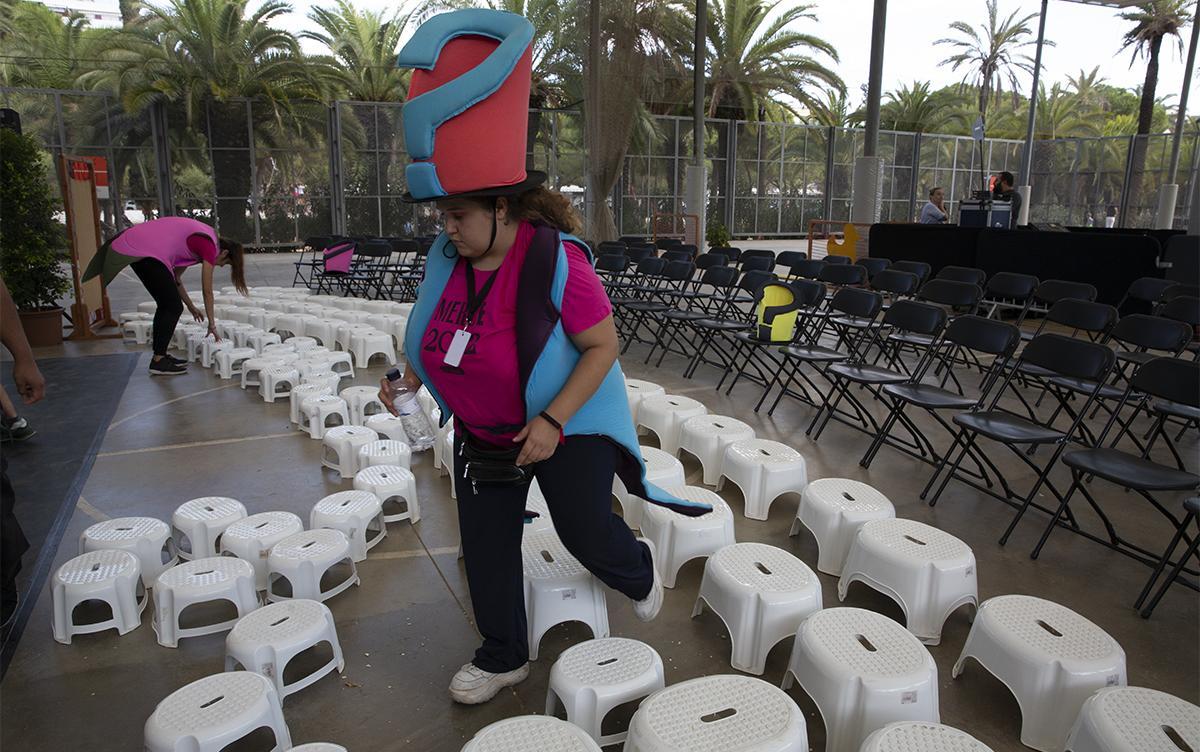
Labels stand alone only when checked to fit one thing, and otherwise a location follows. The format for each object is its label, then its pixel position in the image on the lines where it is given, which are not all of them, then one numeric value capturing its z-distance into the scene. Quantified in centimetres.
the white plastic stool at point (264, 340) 689
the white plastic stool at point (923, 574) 283
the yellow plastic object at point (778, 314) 595
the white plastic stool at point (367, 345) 713
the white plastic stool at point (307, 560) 298
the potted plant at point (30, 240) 743
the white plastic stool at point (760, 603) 261
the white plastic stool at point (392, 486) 373
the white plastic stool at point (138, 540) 319
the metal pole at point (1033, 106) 1714
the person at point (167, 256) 625
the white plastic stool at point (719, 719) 185
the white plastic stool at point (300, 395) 527
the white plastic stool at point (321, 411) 500
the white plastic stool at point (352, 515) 339
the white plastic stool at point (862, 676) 211
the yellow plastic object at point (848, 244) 1426
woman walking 196
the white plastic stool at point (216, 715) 201
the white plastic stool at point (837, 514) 331
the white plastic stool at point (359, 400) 525
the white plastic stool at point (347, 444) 434
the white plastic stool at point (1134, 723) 191
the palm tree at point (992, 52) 3544
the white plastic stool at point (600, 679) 216
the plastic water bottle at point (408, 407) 258
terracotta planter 795
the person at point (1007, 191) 1170
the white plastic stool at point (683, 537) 320
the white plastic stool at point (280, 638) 241
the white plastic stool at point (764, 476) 392
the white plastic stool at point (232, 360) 666
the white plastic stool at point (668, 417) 471
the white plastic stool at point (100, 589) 285
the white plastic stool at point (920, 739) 186
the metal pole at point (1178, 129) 1707
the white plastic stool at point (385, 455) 409
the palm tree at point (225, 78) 1892
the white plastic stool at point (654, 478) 367
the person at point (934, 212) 1302
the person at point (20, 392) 267
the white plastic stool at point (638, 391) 498
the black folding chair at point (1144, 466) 312
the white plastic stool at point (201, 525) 334
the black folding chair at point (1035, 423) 366
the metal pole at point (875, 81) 1338
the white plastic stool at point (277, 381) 589
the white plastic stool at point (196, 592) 280
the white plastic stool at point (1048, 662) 224
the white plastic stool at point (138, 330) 823
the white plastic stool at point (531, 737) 186
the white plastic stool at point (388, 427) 461
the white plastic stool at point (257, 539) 314
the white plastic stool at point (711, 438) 429
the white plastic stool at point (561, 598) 265
